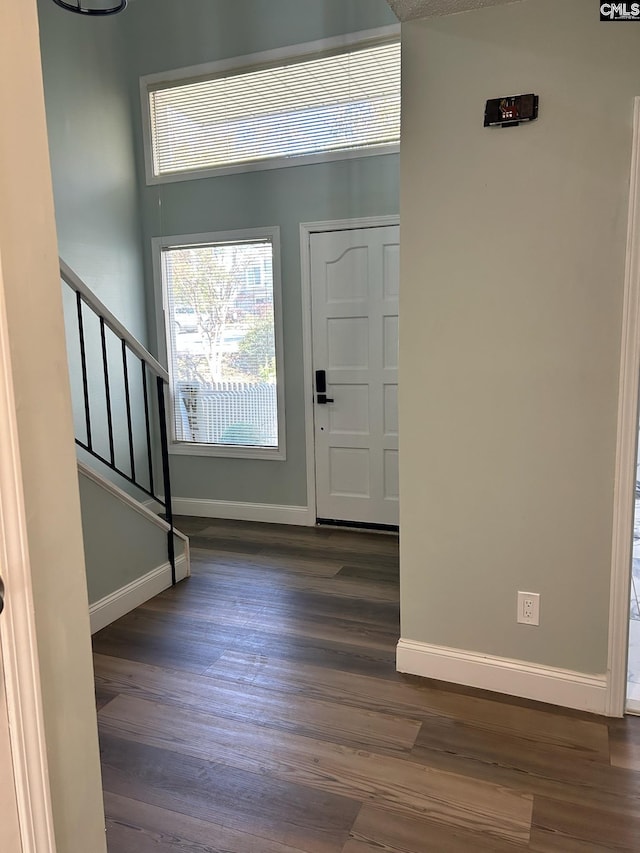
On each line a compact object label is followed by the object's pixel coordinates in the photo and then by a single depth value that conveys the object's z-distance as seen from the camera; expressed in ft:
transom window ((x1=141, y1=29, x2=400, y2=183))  13.41
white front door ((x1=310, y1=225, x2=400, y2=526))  13.92
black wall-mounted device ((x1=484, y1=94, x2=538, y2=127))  7.11
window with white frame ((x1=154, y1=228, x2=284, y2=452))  15.01
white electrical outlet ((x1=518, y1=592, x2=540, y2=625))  7.86
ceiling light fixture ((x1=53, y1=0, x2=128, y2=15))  9.69
